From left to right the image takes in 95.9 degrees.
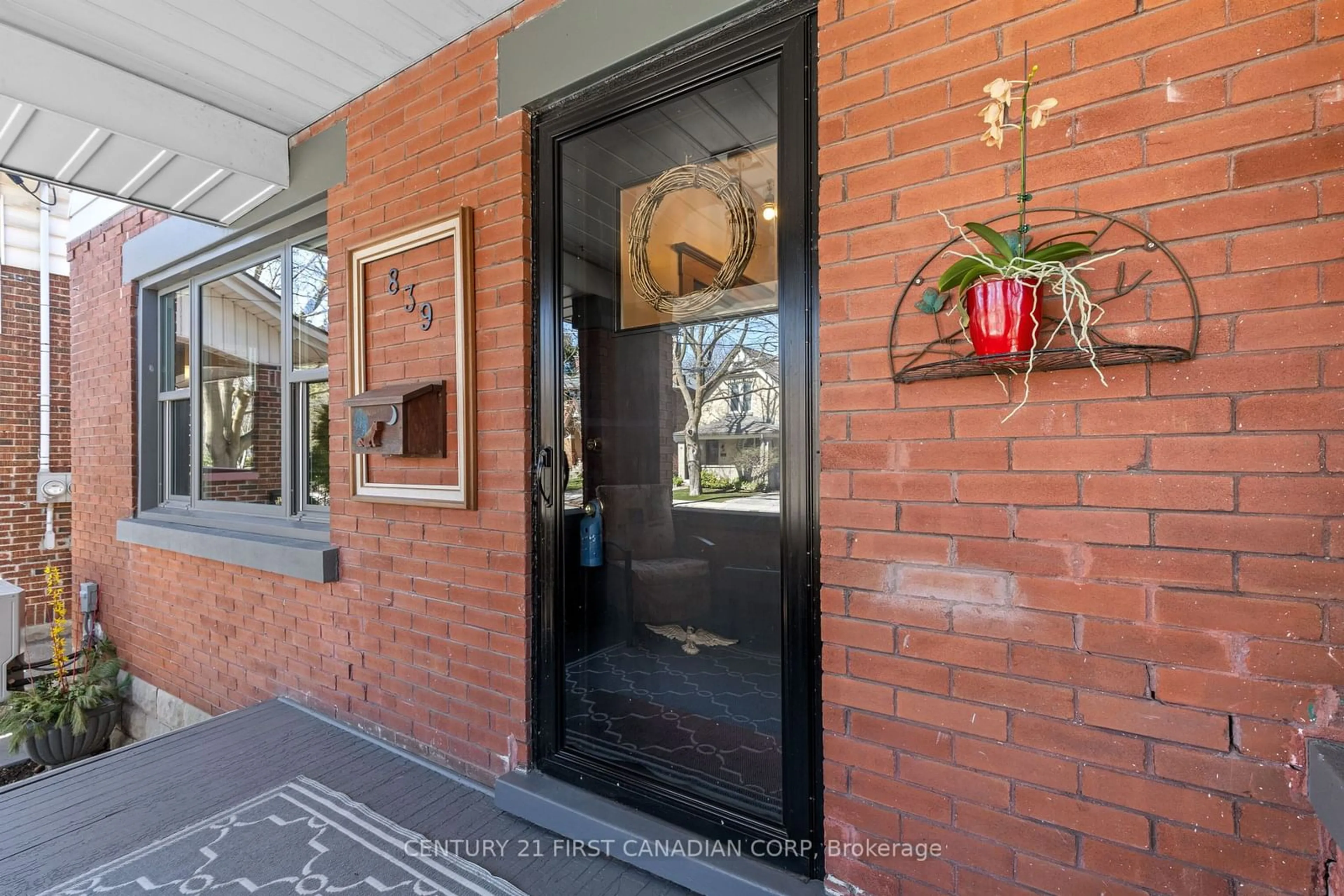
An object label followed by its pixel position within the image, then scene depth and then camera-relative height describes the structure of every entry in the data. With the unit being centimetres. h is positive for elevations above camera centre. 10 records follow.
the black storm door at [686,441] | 161 +3
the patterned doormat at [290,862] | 171 -121
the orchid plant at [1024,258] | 118 +37
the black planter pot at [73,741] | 389 -184
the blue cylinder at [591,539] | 209 -30
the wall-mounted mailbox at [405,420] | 220 +13
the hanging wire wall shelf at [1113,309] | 115 +27
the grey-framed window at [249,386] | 311 +41
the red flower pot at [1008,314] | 117 +26
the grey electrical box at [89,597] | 430 -99
